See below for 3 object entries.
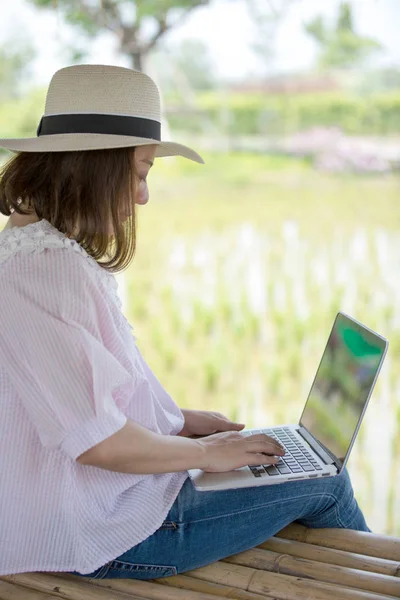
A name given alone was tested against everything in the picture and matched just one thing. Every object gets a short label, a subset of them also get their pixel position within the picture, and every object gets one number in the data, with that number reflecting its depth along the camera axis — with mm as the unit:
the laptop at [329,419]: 2540
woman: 2382
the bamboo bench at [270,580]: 2473
